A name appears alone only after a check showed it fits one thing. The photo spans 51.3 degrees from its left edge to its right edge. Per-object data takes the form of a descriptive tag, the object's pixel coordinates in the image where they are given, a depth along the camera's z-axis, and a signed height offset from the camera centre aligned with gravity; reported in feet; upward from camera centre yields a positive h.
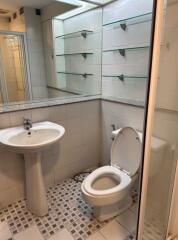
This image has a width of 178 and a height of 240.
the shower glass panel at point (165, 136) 2.57 -1.14
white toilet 4.73 -2.99
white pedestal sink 5.12 -2.37
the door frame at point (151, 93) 2.14 -0.30
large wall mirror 5.91 +0.70
